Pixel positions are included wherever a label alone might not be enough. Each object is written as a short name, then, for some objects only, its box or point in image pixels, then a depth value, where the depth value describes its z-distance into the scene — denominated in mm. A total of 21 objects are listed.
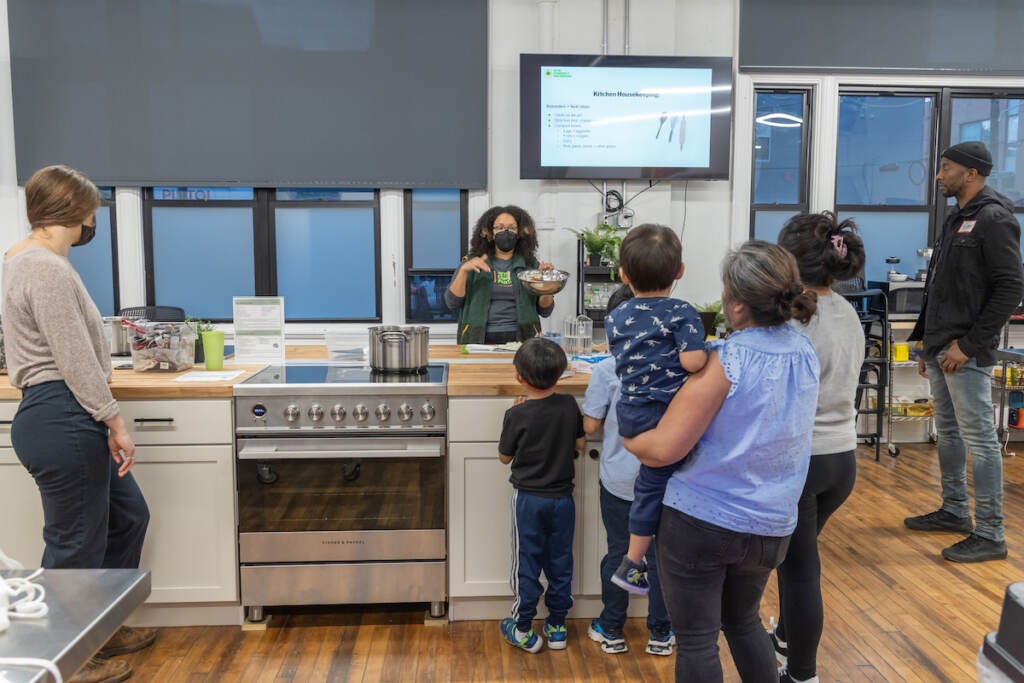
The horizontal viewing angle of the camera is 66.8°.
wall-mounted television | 4945
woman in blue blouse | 1488
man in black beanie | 3113
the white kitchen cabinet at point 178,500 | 2533
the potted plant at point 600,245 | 4781
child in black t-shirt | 2367
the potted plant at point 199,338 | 2921
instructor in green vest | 3566
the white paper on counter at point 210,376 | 2602
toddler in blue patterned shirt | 1626
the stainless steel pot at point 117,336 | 3127
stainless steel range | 2535
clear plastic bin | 2740
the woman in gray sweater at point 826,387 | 1864
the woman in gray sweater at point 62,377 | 1991
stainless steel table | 959
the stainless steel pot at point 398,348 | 2773
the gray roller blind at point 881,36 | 5148
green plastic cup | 2752
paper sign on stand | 2969
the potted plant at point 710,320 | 3557
